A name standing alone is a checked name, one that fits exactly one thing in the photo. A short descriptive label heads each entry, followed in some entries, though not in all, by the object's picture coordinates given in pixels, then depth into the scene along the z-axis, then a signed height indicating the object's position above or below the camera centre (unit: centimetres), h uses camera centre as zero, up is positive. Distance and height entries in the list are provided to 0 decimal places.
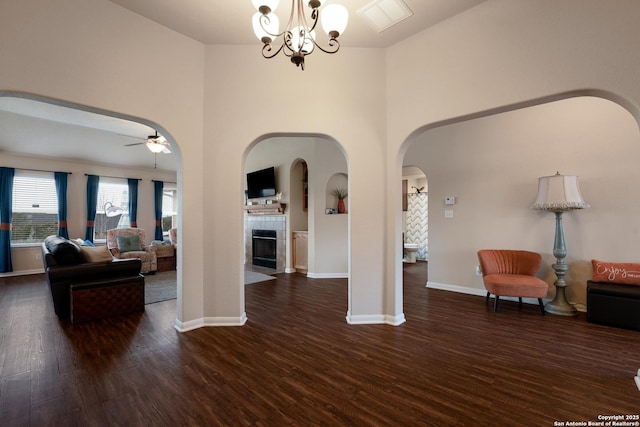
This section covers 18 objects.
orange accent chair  347 -89
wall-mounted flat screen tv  688 +79
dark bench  301 -106
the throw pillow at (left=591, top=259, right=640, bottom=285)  321 -74
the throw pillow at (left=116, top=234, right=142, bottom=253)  637 -70
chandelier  177 +135
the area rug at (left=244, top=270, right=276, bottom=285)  543 -136
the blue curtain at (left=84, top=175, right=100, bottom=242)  712 +26
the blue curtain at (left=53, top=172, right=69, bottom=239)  663 +34
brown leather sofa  336 -89
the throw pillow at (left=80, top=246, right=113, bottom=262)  377 -56
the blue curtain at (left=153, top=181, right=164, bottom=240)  844 +27
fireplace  688 -90
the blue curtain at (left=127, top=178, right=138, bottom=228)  789 +38
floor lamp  339 +8
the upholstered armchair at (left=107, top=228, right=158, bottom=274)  619 -79
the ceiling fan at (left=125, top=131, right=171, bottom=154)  512 +134
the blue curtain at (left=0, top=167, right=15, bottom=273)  591 -8
